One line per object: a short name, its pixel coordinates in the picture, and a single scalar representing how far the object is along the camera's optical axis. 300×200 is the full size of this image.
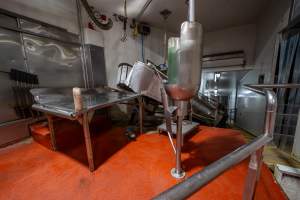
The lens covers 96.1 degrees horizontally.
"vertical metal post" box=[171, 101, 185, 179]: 1.18
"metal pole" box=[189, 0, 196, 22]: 0.89
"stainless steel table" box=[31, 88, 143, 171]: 1.25
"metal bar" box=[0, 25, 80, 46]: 1.75
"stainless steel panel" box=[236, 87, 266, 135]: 2.93
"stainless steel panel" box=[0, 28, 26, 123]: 1.74
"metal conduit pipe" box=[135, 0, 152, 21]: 2.69
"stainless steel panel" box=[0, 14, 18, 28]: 1.69
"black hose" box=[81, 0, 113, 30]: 2.43
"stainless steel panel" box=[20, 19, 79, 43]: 1.89
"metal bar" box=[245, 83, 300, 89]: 0.75
